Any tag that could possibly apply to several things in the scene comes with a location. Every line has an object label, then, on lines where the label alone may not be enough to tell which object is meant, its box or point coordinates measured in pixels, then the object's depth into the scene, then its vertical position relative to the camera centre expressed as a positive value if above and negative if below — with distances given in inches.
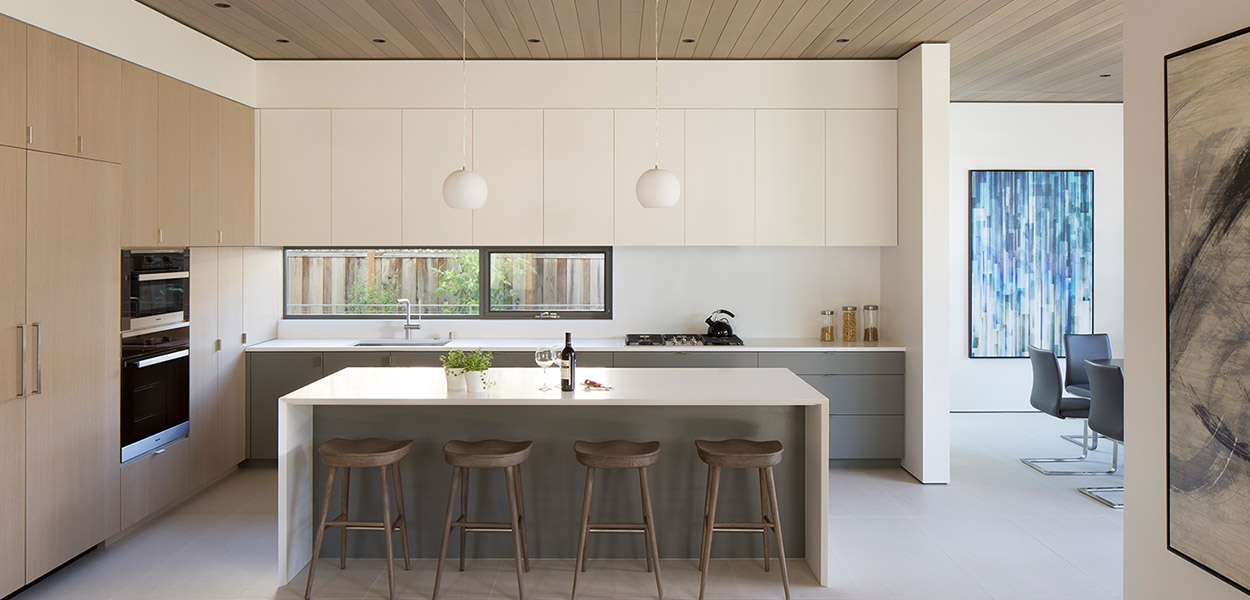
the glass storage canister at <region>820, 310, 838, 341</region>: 232.7 -9.1
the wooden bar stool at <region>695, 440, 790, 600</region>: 133.8 -28.8
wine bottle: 143.2 -13.1
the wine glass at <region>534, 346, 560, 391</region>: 143.2 -11.1
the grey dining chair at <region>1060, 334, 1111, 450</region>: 230.7 -16.1
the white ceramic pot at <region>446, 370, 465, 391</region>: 141.7 -15.1
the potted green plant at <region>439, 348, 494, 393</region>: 141.7 -13.5
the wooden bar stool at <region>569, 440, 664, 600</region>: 133.3 -28.1
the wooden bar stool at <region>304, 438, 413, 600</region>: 134.3 -28.3
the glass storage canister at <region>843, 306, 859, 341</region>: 233.5 -8.3
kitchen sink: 223.1 -13.6
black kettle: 230.2 -9.4
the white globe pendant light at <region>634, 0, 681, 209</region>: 154.2 +20.6
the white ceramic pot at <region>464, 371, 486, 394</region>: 141.6 -15.4
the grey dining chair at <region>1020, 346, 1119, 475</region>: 209.0 -26.3
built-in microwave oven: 160.7 +1.3
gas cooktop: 222.8 -12.7
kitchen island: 151.8 -31.6
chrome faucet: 235.0 -8.4
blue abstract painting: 277.6 +15.0
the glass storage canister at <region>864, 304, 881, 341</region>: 230.8 -8.2
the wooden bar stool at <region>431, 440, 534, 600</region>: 134.0 -31.3
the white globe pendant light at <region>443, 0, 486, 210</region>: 154.6 +20.2
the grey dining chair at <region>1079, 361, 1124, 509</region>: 185.0 -25.2
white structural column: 203.5 +9.7
